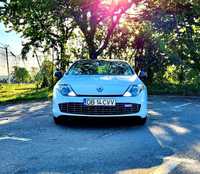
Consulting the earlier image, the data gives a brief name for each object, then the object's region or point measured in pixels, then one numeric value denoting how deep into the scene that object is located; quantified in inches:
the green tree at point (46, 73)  585.7
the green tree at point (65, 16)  383.6
